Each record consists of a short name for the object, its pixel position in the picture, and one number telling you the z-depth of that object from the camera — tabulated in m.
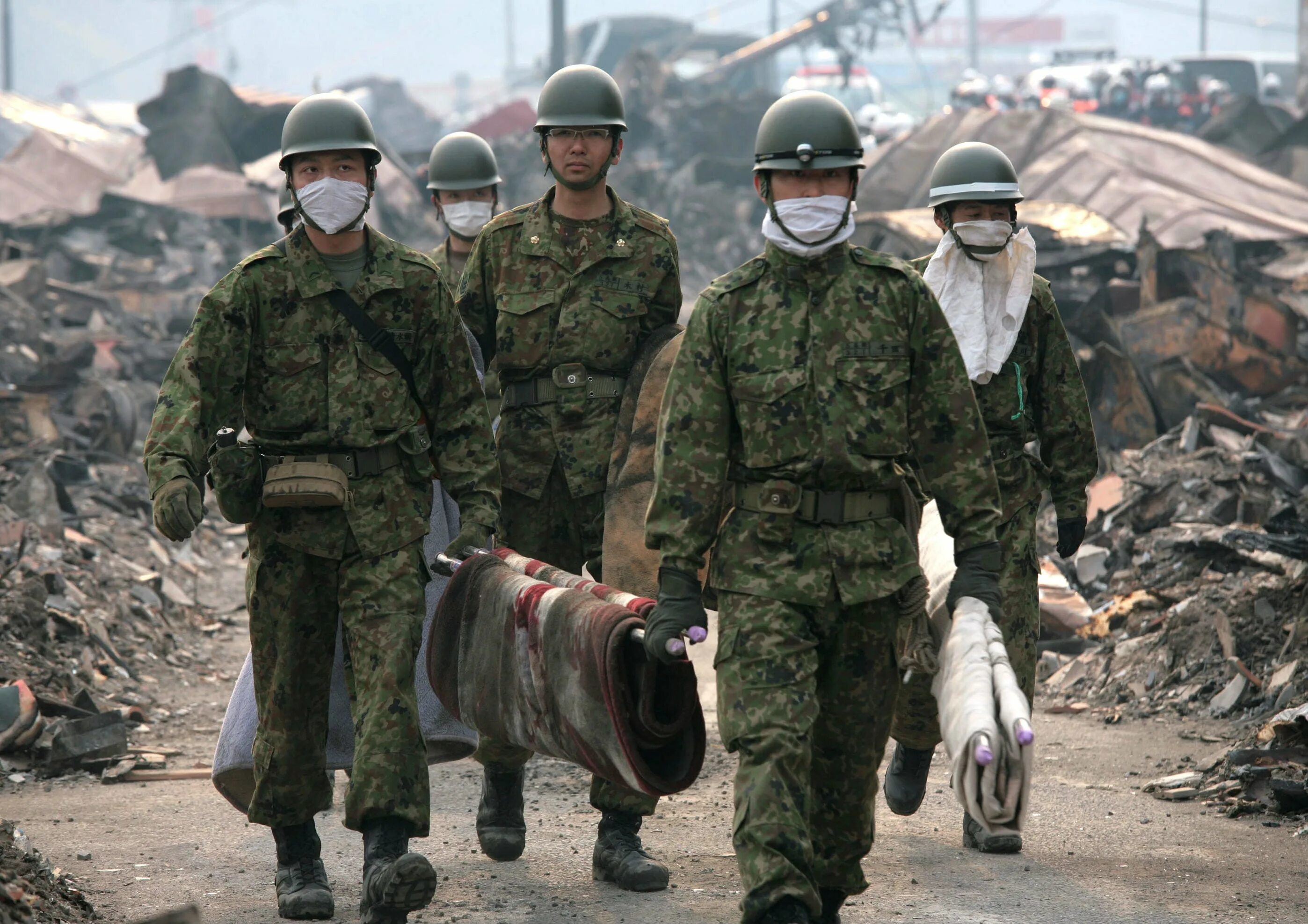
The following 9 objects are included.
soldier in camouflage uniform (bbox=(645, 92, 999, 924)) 8.09
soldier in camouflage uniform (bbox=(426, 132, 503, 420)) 14.71
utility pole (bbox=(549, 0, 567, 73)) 83.12
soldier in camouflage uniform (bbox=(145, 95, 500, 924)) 9.19
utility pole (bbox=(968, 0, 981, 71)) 160.62
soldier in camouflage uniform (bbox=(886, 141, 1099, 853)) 11.02
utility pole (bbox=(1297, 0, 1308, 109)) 61.81
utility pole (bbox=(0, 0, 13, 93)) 108.31
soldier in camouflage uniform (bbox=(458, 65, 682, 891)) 10.88
